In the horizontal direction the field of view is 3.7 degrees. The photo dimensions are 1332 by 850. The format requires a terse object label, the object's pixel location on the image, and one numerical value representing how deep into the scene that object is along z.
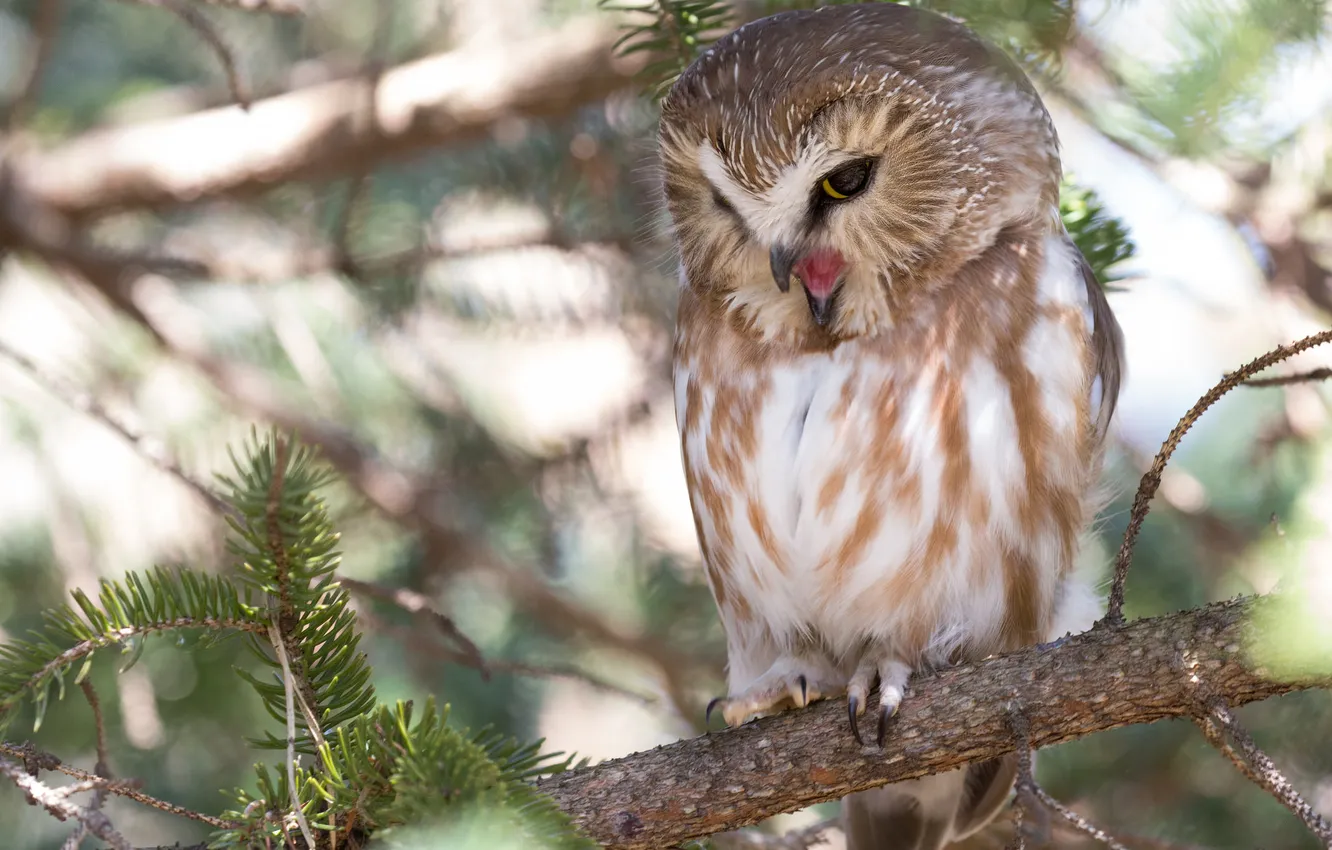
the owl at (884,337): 4.41
